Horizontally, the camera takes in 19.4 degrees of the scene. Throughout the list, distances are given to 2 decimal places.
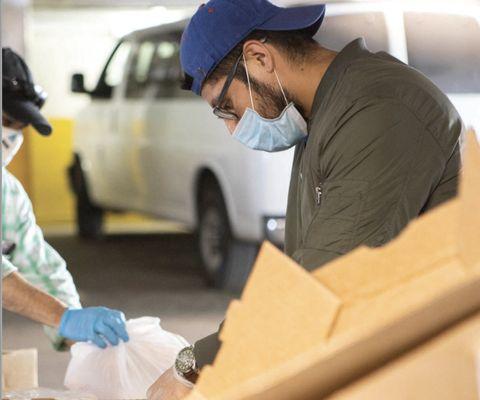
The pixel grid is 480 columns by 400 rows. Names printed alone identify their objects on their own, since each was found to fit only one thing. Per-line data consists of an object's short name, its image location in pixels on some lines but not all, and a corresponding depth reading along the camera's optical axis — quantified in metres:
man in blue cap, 2.51
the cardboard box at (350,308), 1.37
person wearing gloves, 3.85
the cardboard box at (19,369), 3.88
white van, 7.90
